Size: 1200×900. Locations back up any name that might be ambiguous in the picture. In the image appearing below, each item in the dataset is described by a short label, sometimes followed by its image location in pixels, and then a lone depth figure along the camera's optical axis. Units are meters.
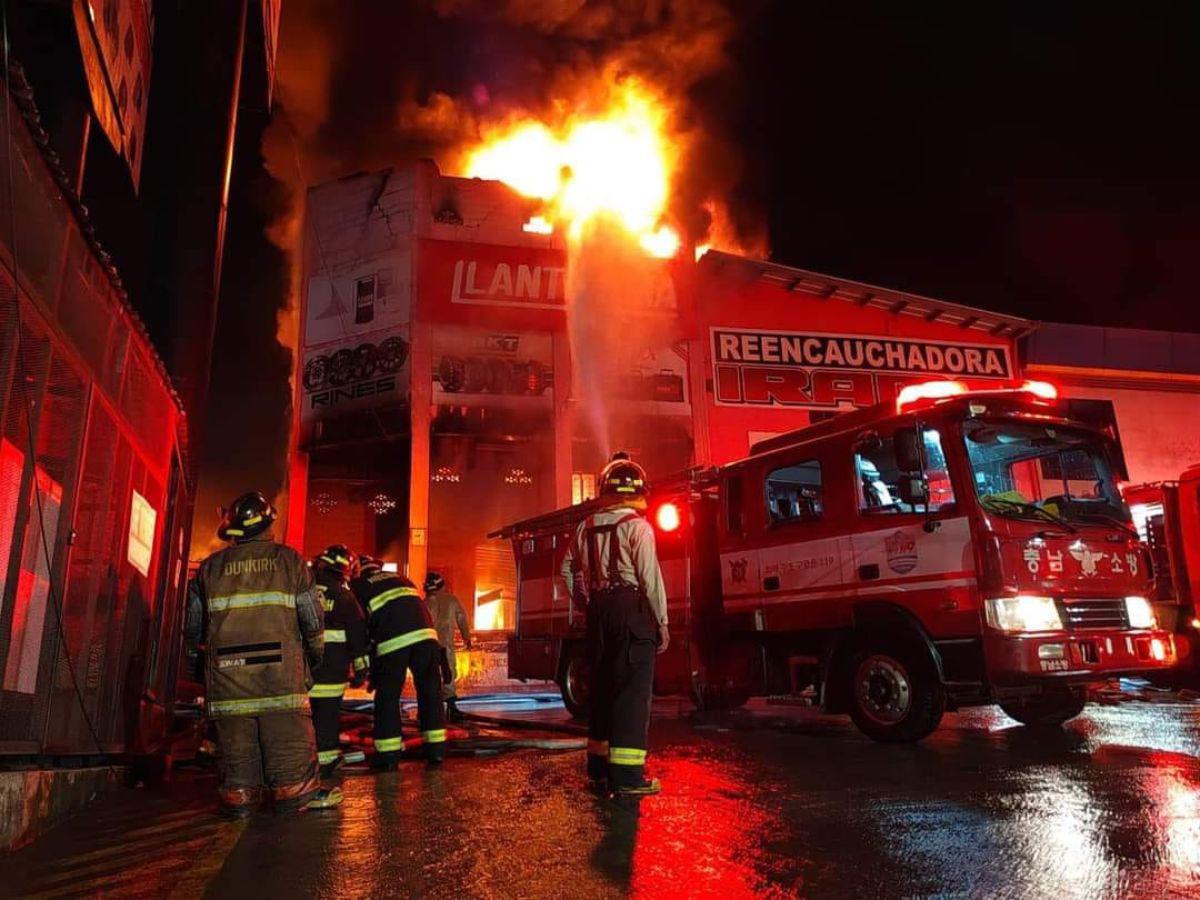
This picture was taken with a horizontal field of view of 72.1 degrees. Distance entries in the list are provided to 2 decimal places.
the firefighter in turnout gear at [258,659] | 4.15
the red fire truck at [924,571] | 5.56
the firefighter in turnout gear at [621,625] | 4.31
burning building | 18.16
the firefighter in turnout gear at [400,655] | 5.70
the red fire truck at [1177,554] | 8.36
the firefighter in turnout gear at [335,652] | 5.31
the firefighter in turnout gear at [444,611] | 9.71
